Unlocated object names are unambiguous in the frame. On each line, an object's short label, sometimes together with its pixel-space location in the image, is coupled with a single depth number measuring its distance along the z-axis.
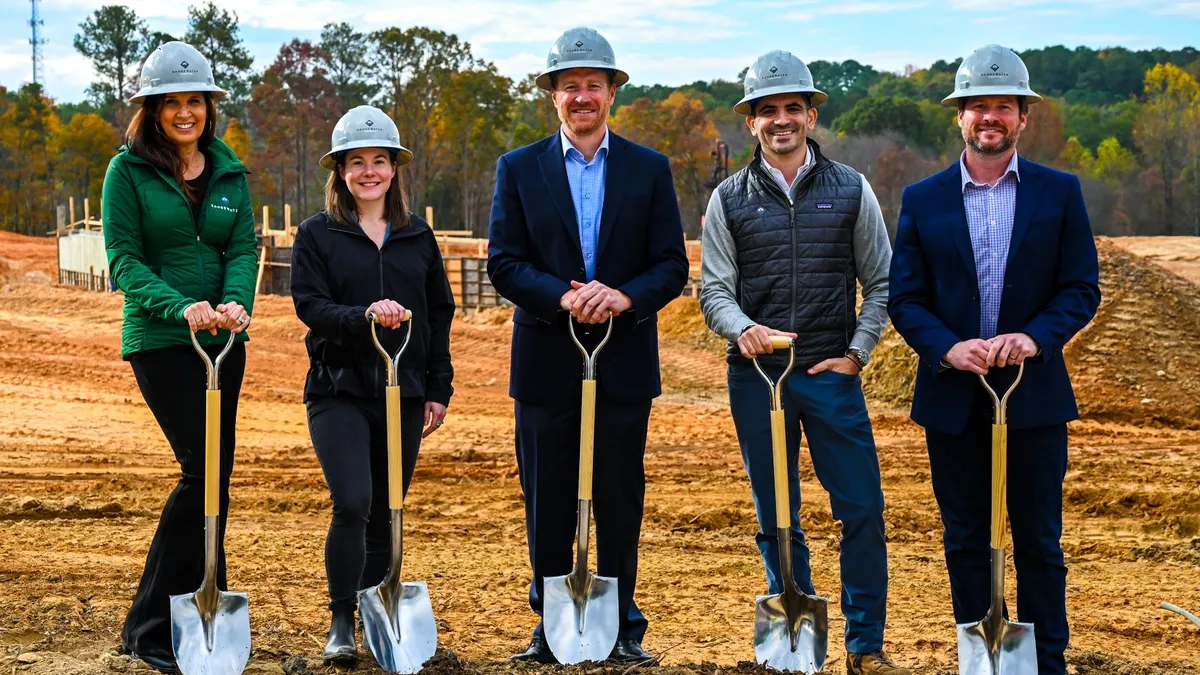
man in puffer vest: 5.04
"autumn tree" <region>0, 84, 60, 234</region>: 61.33
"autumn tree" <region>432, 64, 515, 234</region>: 55.03
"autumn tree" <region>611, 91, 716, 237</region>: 55.28
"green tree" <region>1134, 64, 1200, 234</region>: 55.62
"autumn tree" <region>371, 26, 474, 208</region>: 56.19
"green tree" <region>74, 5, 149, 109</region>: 68.50
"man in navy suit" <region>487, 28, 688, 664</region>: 5.01
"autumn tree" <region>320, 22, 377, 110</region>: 62.97
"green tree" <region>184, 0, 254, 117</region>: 65.25
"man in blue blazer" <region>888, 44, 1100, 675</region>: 4.74
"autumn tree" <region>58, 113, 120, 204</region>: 60.34
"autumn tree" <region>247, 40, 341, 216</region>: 59.66
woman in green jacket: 4.89
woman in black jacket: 5.04
